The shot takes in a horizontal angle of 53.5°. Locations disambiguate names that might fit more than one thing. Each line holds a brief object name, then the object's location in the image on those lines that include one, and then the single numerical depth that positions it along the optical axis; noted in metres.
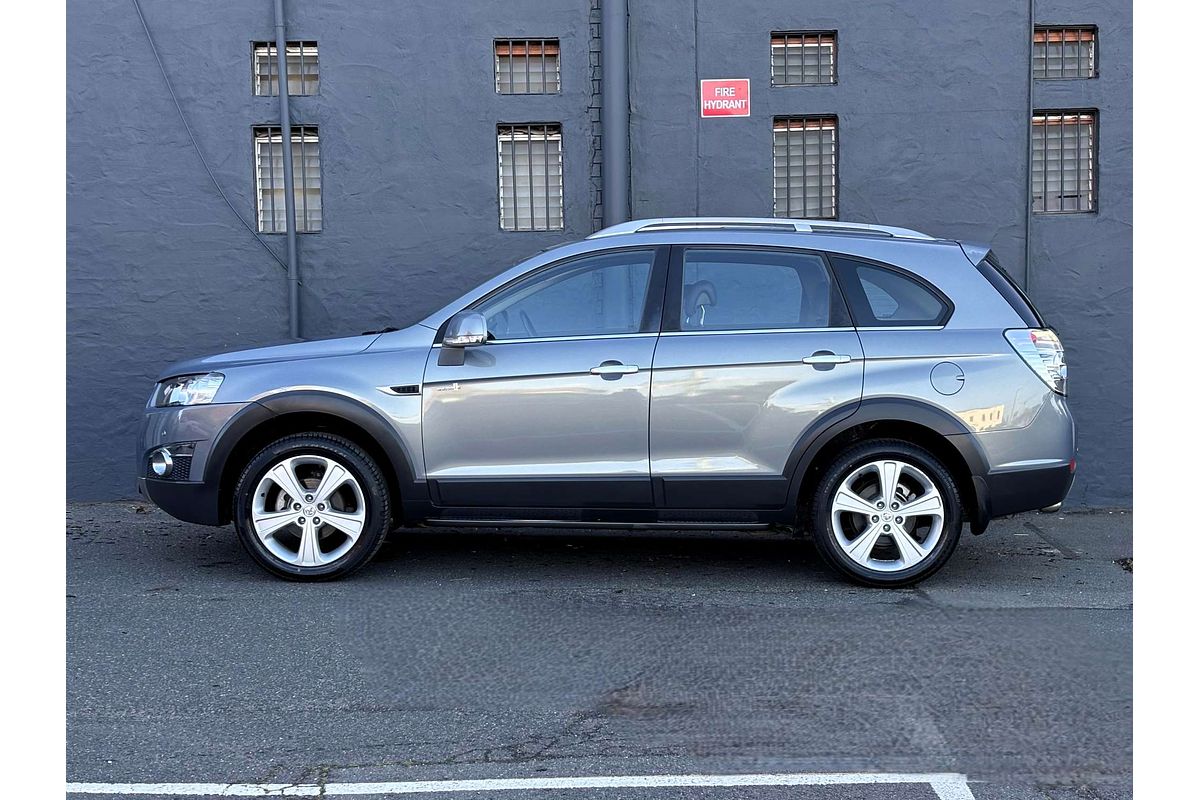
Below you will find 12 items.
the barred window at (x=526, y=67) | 9.43
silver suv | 6.22
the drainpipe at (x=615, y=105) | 9.16
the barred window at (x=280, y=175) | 9.44
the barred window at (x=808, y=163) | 9.38
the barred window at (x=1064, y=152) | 9.32
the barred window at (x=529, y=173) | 9.47
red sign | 9.30
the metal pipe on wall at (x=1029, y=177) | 9.20
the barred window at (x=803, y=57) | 9.37
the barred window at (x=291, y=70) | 9.38
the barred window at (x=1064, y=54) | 9.31
